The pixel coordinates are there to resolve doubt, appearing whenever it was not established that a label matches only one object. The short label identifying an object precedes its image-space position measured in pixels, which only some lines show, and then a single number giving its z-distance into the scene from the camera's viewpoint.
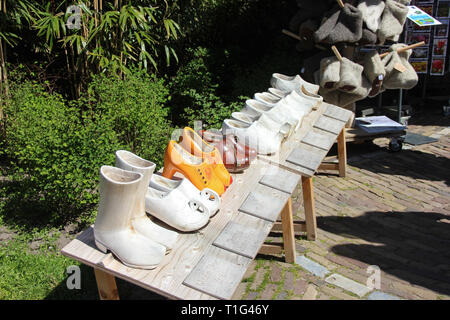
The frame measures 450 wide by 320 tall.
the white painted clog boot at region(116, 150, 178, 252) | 2.13
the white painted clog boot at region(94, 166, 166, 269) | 1.99
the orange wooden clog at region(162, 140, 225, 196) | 2.56
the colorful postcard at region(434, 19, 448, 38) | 7.13
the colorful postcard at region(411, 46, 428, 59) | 7.14
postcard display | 7.11
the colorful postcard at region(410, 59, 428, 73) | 7.10
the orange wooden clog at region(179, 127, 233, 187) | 2.76
